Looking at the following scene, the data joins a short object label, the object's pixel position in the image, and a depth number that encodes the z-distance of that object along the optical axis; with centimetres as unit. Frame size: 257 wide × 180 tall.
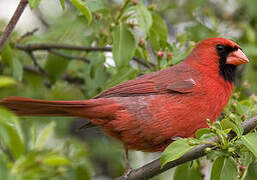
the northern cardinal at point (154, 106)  749
